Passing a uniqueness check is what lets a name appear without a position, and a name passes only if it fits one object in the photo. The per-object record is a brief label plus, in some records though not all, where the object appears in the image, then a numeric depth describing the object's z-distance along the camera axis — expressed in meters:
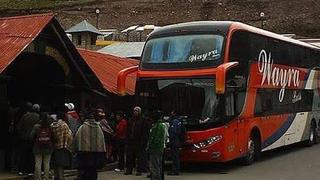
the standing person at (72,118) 15.50
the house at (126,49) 37.45
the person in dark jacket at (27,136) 14.31
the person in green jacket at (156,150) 14.35
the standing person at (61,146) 13.87
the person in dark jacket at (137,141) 16.02
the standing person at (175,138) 15.91
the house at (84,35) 47.06
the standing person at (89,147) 12.88
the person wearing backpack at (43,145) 13.62
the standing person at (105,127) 16.69
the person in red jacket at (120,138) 16.88
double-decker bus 16.53
